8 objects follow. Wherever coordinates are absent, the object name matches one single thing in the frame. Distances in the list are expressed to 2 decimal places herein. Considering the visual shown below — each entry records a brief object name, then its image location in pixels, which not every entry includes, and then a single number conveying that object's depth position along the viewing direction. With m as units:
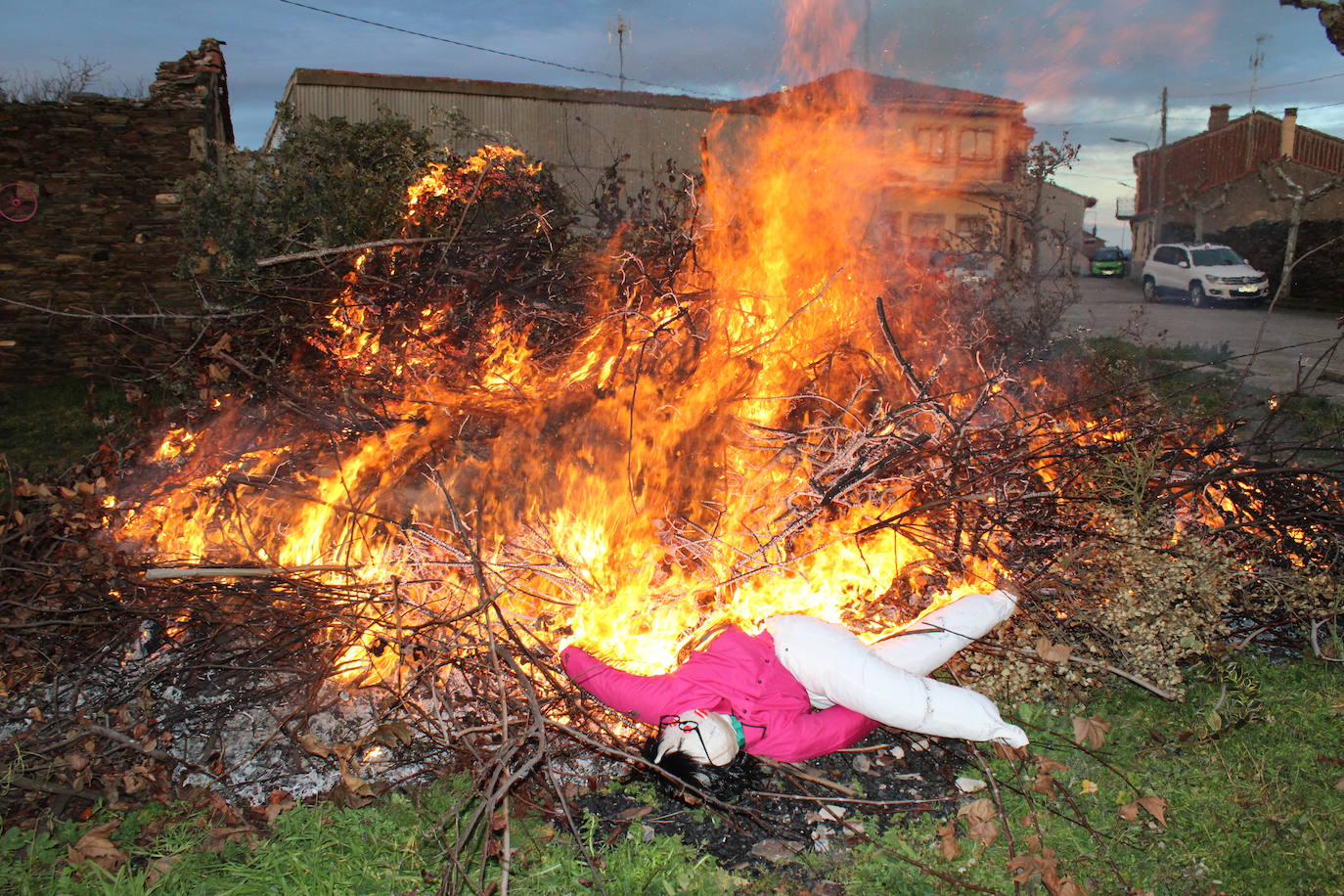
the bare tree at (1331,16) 8.98
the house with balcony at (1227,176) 28.16
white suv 20.03
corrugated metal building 14.53
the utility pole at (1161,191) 30.83
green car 32.94
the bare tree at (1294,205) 19.61
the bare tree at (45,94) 9.30
